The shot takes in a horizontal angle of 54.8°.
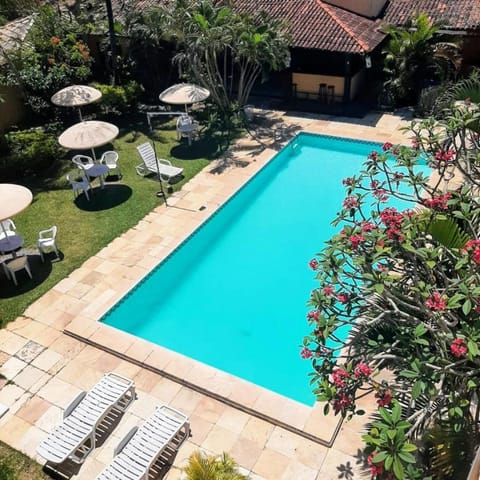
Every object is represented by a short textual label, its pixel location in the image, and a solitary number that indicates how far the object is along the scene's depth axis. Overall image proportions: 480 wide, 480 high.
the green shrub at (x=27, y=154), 18.31
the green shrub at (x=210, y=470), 7.11
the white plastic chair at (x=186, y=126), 21.16
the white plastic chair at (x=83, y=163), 17.75
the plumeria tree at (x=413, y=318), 5.75
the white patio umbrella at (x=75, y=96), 19.78
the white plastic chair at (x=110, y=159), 18.42
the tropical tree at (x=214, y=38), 19.56
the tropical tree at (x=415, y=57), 21.58
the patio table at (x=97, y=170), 17.58
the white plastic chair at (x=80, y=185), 17.12
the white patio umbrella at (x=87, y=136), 16.45
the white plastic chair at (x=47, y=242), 13.98
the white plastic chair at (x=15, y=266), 13.23
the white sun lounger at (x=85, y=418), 8.62
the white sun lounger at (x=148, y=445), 8.17
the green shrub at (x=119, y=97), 22.69
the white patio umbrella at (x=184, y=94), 20.45
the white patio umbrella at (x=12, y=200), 12.43
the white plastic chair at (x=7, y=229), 13.94
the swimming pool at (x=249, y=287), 11.64
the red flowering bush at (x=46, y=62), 21.53
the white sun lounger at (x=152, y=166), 18.34
